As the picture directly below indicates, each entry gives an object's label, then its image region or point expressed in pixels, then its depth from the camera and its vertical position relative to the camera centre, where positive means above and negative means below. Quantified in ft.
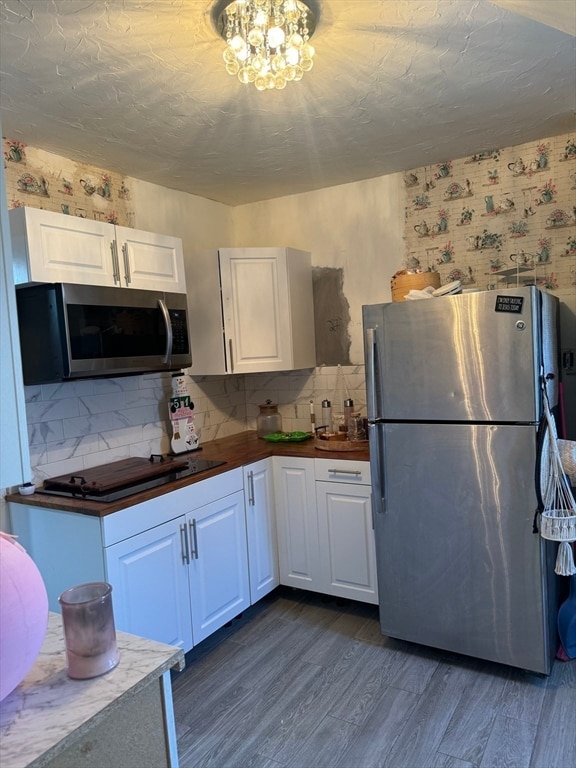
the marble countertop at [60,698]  2.61 -1.85
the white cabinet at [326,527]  8.87 -3.09
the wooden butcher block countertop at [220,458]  6.75 -1.78
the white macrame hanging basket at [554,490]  6.66 -1.95
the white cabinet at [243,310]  10.02 +0.90
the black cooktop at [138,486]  7.02 -1.75
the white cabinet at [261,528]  9.11 -3.09
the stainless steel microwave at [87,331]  6.85 +0.49
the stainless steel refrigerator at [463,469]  6.85 -1.76
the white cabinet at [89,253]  6.70 +1.62
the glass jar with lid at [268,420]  11.45 -1.43
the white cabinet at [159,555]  6.75 -2.69
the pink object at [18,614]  2.68 -1.29
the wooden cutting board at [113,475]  7.27 -1.66
